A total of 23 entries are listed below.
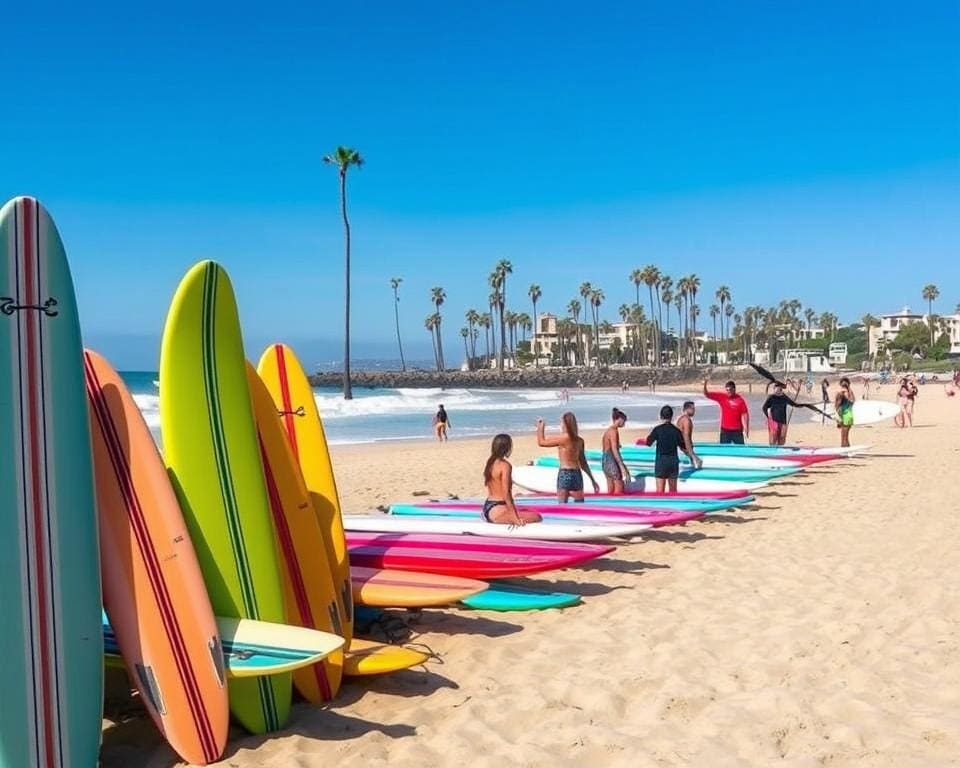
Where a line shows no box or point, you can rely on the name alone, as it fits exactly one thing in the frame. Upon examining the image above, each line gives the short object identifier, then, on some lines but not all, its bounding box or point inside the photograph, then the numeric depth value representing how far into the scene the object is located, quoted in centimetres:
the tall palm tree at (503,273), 9344
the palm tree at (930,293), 10638
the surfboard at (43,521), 308
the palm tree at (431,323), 10594
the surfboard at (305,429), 465
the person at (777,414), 1318
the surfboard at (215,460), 375
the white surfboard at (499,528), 645
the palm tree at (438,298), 10550
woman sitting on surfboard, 665
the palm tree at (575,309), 11308
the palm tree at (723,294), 11275
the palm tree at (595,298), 10627
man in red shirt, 1283
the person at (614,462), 898
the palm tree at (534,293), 10512
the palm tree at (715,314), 12009
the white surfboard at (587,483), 941
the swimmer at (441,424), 2205
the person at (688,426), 1019
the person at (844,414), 1465
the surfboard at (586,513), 700
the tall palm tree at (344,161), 4488
